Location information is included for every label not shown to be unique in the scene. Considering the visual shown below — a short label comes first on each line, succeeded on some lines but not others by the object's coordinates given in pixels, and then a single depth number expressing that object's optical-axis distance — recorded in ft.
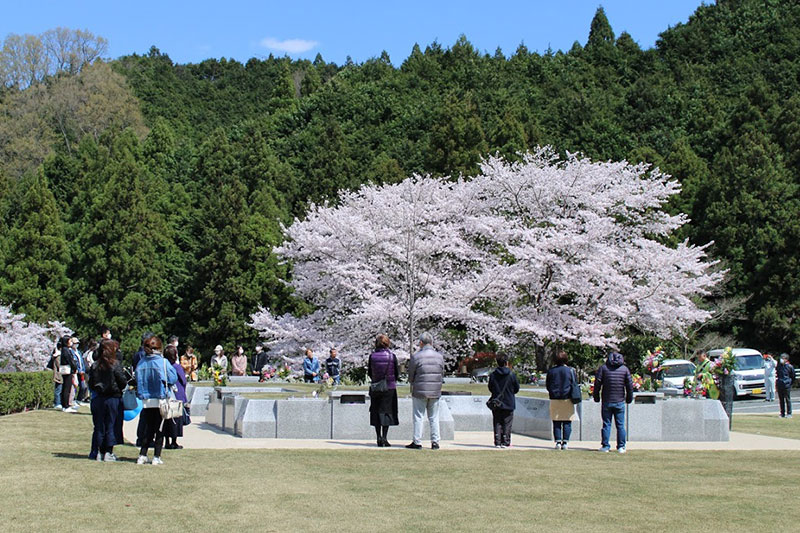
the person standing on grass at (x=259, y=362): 96.02
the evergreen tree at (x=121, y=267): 145.69
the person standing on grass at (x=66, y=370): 63.77
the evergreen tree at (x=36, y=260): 140.87
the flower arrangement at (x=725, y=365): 61.77
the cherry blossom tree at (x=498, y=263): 102.01
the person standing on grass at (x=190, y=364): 87.61
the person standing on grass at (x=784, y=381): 74.54
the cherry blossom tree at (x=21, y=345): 105.81
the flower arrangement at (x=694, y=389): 60.39
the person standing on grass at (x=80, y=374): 65.62
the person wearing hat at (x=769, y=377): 95.86
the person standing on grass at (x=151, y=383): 36.83
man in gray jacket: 45.03
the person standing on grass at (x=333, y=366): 81.05
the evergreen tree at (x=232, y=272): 145.48
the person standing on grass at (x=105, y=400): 37.55
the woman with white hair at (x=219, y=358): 91.37
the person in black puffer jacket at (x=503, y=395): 46.16
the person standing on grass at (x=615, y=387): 45.62
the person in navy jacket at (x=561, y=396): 47.03
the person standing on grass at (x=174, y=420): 42.19
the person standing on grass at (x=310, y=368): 84.32
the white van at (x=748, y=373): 100.01
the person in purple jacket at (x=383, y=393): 45.91
